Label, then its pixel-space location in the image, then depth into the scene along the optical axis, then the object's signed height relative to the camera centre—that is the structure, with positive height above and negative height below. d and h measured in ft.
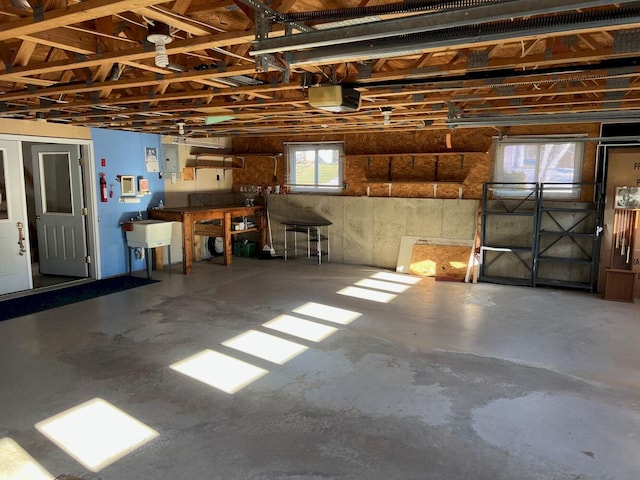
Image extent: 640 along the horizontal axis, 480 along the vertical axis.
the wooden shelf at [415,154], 23.62 +1.36
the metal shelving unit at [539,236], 21.11 -2.76
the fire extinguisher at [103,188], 22.06 -0.44
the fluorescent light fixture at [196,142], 25.89 +2.20
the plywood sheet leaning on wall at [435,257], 23.43 -4.12
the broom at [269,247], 28.68 -4.30
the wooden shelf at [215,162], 27.99 +1.13
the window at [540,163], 21.49 +0.78
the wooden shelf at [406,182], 24.16 -0.15
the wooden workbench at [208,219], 23.39 -2.34
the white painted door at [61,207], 21.81 -1.40
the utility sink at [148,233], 22.12 -2.69
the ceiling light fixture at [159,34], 8.33 +2.66
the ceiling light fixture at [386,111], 16.65 +2.52
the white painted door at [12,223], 18.93 -1.88
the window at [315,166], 27.58 +0.81
